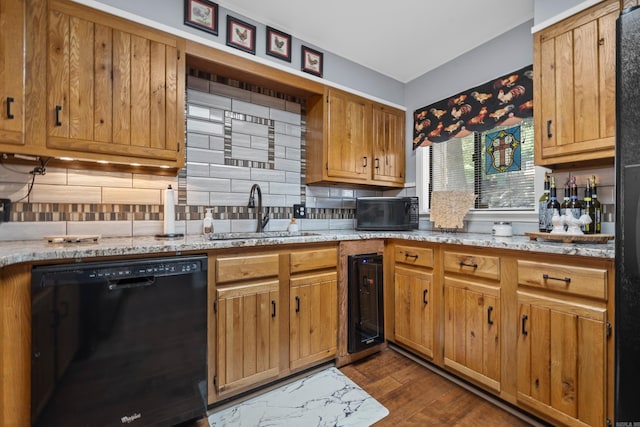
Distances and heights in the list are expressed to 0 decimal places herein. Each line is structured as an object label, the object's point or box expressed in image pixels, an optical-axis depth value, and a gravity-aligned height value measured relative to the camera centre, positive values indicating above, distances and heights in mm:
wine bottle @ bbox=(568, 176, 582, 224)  1713 +69
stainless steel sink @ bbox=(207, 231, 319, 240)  1914 -161
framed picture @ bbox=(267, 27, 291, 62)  2197 +1345
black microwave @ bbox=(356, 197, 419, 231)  2553 +5
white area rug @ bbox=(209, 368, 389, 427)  1542 -1141
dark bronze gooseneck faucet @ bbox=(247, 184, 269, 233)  2190 +37
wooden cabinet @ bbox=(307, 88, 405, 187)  2459 +677
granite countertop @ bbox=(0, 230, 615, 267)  1187 -163
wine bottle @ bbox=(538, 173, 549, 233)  1847 +33
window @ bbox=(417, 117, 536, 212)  2221 +379
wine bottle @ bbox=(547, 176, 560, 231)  1806 +59
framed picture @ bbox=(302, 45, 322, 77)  2381 +1310
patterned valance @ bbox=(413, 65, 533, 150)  2125 +893
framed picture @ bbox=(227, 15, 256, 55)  2018 +1303
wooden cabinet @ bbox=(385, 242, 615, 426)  1302 -629
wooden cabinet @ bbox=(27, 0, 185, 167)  1440 +700
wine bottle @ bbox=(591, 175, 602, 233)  1678 +55
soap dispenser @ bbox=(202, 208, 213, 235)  2043 -76
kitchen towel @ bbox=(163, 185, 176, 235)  1835 -1
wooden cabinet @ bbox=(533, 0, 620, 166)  1509 +726
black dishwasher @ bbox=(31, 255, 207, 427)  1194 -606
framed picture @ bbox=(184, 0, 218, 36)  1865 +1340
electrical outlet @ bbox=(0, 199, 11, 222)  1527 +13
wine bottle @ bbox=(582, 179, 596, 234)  1680 +13
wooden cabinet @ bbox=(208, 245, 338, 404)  1610 -645
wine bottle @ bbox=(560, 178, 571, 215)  1782 +91
